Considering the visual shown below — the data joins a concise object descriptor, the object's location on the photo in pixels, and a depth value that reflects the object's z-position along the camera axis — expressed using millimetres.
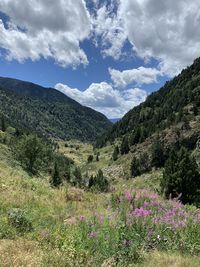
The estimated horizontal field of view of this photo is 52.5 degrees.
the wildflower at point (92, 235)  3771
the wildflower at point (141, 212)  4213
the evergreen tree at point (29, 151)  35366
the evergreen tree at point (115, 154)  73027
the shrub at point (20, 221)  4177
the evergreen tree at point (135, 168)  53423
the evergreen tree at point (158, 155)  52500
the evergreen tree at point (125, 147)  73258
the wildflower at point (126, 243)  3652
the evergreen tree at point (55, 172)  33691
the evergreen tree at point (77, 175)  49783
